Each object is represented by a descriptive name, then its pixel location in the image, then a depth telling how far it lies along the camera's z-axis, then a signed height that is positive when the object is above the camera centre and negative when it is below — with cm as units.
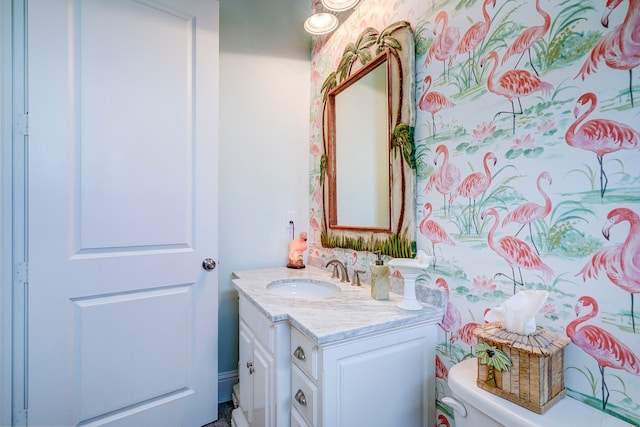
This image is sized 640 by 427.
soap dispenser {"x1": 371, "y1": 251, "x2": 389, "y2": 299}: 114 -27
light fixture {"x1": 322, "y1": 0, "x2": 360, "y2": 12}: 140 +103
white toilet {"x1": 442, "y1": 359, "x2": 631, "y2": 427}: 63 -46
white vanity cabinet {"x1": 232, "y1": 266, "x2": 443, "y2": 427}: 86 -50
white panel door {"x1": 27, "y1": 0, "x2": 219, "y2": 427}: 115 +0
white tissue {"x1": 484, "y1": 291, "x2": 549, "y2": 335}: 71 -25
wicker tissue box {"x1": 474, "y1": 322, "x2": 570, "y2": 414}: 65 -37
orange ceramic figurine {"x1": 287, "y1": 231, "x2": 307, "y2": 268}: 178 -23
